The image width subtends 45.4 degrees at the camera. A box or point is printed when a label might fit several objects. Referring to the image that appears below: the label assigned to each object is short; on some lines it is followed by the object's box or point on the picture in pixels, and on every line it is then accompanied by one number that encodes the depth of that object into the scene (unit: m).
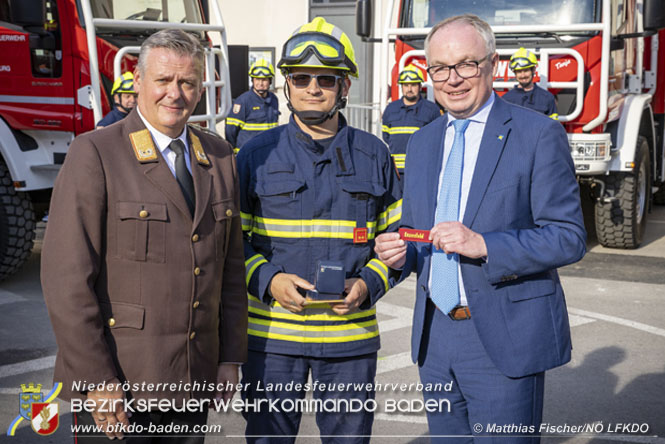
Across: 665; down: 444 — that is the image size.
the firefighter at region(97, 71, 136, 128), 7.01
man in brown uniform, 2.34
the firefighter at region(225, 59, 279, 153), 11.55
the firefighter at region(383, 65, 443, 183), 9.51
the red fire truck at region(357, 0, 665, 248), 8.30
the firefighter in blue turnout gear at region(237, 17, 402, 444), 2.89
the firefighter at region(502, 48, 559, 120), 8.19
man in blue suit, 2.53
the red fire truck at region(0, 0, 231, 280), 7.25
